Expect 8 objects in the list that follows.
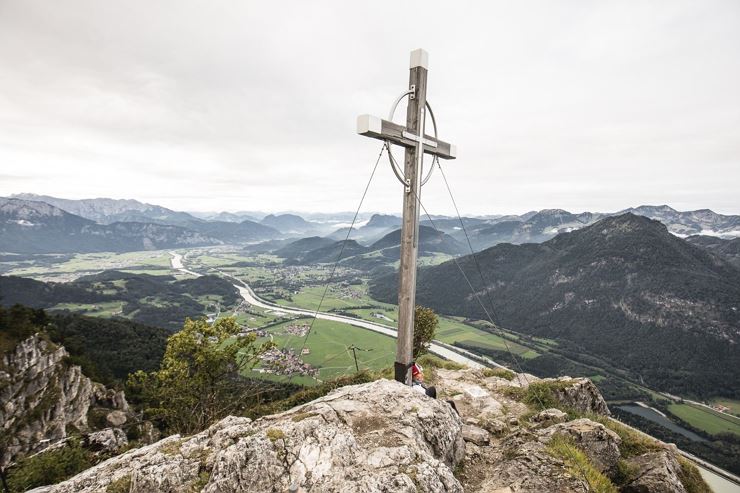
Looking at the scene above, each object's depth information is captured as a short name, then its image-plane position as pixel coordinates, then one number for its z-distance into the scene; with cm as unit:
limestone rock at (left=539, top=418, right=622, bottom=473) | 818
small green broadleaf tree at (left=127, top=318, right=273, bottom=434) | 1756
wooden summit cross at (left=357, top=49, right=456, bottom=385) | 987
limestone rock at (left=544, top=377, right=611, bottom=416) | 1408
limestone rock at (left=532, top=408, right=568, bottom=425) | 1048
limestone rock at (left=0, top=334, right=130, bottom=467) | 3650
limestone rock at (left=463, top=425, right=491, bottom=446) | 934
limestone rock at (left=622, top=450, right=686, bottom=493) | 745
